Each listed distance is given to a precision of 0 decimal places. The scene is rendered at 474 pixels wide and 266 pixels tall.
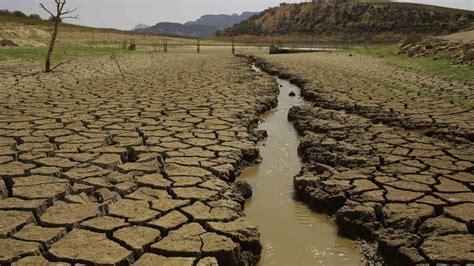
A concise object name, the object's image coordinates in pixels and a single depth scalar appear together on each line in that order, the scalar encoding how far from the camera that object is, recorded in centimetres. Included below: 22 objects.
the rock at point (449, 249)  258
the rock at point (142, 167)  390
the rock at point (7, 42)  1991
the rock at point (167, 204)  314
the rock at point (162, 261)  249
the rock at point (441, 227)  289
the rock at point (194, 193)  336
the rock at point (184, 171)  385
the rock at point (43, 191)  326
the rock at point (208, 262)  250
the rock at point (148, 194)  333
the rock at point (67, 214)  289
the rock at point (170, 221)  287
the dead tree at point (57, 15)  1098
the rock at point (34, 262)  243
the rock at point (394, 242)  279
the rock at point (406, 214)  304
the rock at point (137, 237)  262
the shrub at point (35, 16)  4635
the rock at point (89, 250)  249
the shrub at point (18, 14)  4466
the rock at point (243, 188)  383
